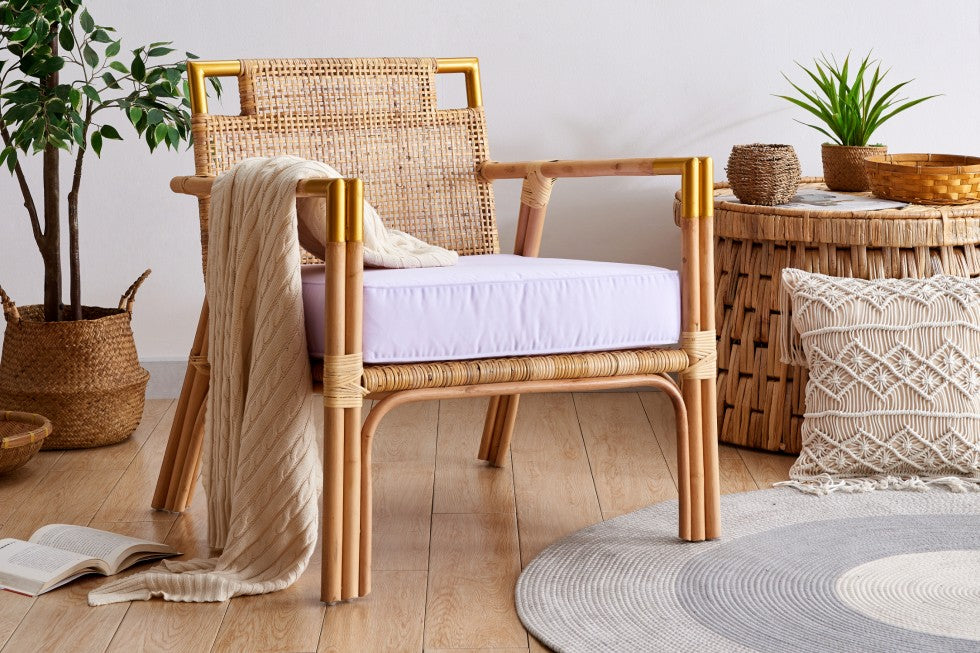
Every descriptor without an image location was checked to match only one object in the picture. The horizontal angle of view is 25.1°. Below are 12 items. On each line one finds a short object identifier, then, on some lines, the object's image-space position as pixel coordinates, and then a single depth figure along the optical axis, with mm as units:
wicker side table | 4563
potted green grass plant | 4908
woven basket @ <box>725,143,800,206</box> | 4650
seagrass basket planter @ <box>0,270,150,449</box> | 4798
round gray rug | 3745
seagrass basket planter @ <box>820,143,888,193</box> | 4898
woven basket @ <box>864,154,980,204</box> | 4628
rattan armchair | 3850
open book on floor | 3985
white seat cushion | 3869
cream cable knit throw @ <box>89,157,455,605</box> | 3913
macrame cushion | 4450
